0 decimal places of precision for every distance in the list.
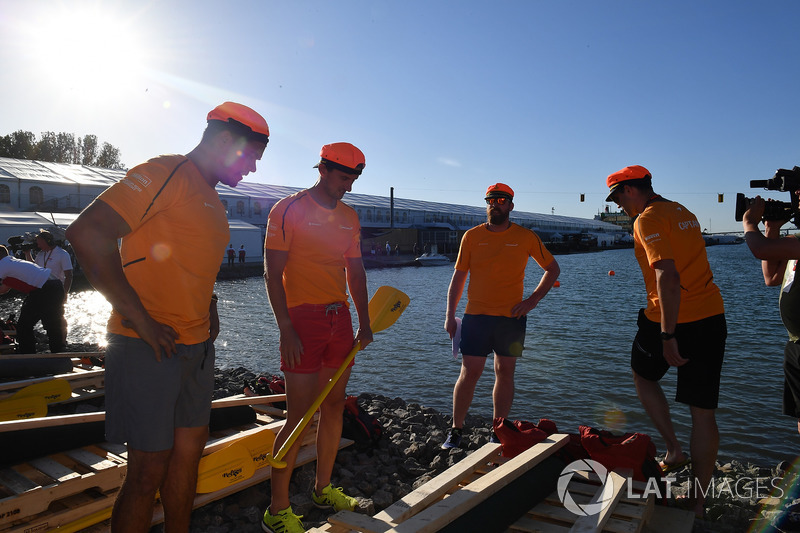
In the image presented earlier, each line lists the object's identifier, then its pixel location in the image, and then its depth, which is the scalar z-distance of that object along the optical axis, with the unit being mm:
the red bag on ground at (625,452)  3189
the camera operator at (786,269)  2787
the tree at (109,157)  73250
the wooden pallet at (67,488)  2660
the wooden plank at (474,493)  2307
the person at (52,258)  8375
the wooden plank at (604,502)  2497
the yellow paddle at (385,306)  3508
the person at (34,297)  7008
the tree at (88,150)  72188
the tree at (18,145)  59500
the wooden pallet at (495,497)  2406
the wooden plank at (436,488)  2469
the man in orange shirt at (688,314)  3078
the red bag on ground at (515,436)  3453
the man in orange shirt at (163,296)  1943
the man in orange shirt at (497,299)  4258
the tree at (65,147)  69000
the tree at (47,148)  65406
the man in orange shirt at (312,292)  2805
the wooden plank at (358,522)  2342
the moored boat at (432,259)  46425
